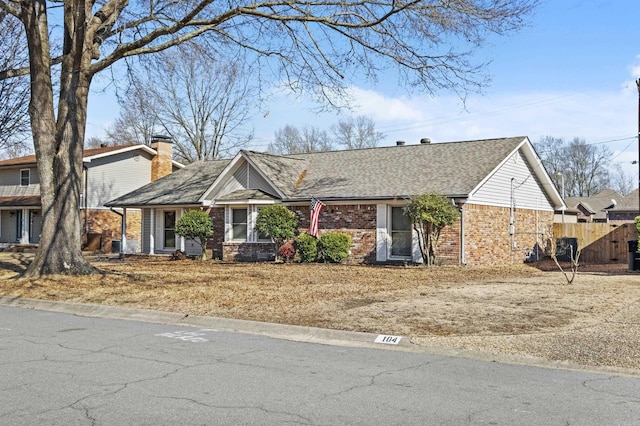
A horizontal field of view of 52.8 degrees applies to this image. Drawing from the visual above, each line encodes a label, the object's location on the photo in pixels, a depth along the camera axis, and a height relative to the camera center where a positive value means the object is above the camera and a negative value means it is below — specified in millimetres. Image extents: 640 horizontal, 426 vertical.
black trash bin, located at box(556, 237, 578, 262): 27312 -596
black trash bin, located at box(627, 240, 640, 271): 21953 -797
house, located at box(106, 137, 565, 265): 24234 +1500
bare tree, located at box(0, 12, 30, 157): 23641 +5563
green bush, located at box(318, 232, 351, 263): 24391 -461
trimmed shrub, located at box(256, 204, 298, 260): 25375 +440
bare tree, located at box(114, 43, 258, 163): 51903 +8071
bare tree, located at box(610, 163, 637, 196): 96312 +6439
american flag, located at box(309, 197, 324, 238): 25484 +793
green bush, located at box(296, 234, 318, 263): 24812 -538
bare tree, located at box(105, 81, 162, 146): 58844 +9586
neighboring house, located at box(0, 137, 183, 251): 38312 +3031
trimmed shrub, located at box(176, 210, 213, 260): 27162 +397
